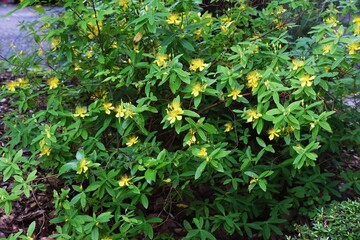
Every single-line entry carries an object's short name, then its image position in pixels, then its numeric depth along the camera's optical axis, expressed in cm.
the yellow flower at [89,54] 263
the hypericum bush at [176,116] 221
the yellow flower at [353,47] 228
